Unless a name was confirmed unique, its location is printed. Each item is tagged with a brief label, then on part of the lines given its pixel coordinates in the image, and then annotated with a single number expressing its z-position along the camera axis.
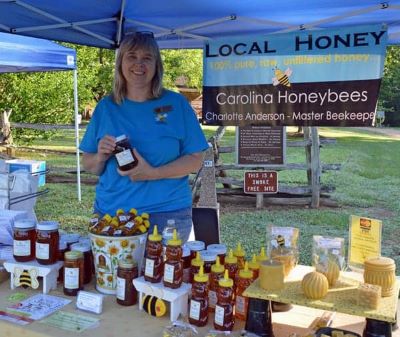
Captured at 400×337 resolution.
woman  2.19
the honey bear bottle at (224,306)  1.58
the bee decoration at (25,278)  1.94
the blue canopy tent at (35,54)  5.67
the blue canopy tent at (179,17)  2.92
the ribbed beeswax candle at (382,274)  1.56
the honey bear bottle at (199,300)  1.63
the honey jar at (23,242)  1.98
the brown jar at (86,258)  1.97
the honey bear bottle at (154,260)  1.75
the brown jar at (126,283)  1.78
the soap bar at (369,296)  1.44
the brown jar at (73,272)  1.88
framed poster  6.80
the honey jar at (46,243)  1.94
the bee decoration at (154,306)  1.71
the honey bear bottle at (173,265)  1.71
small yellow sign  1.87
